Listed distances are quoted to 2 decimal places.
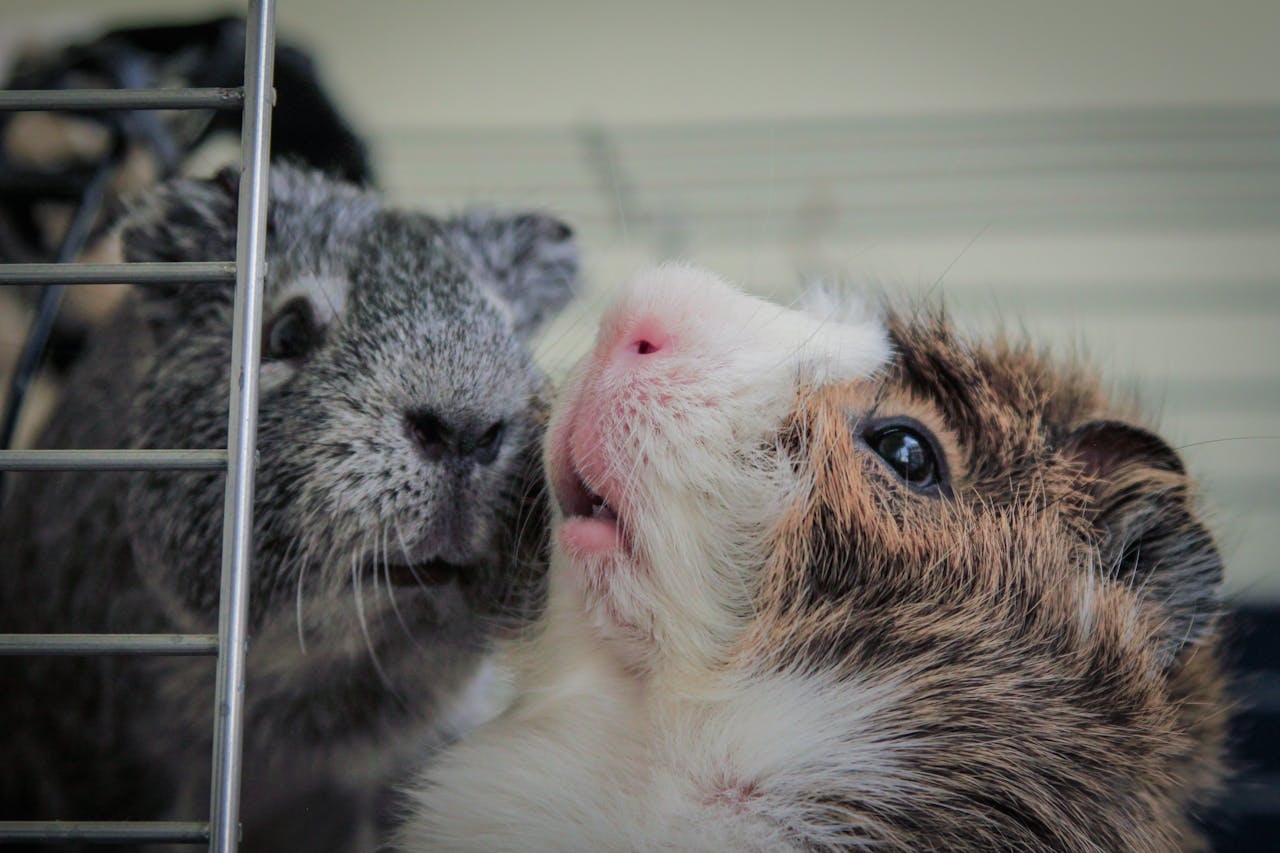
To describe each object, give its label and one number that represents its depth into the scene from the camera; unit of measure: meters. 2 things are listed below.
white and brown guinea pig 0.27
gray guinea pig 0.30
